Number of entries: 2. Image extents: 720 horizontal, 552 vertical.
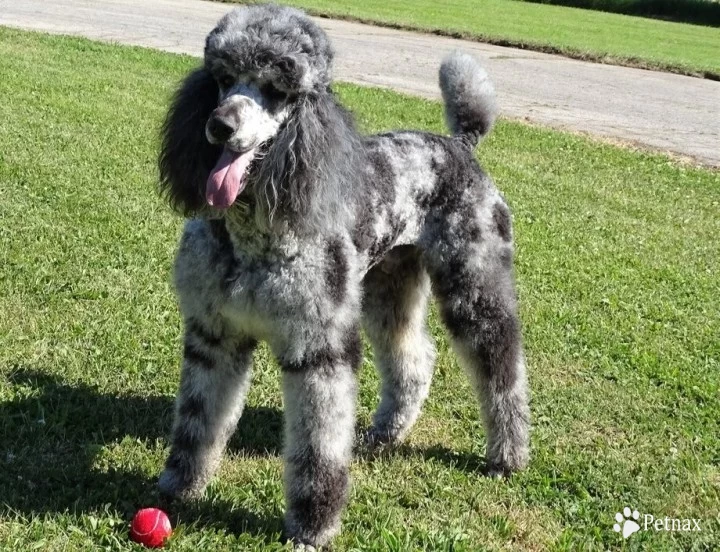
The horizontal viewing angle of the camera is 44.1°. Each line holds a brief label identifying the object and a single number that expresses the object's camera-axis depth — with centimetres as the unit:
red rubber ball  357
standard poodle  333
